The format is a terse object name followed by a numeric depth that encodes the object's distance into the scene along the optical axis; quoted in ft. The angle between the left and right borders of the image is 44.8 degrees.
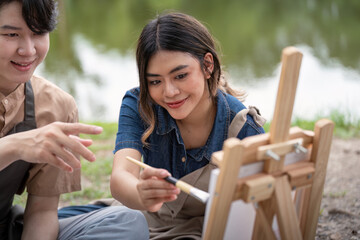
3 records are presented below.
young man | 5.71
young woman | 6.20
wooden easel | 4.39
